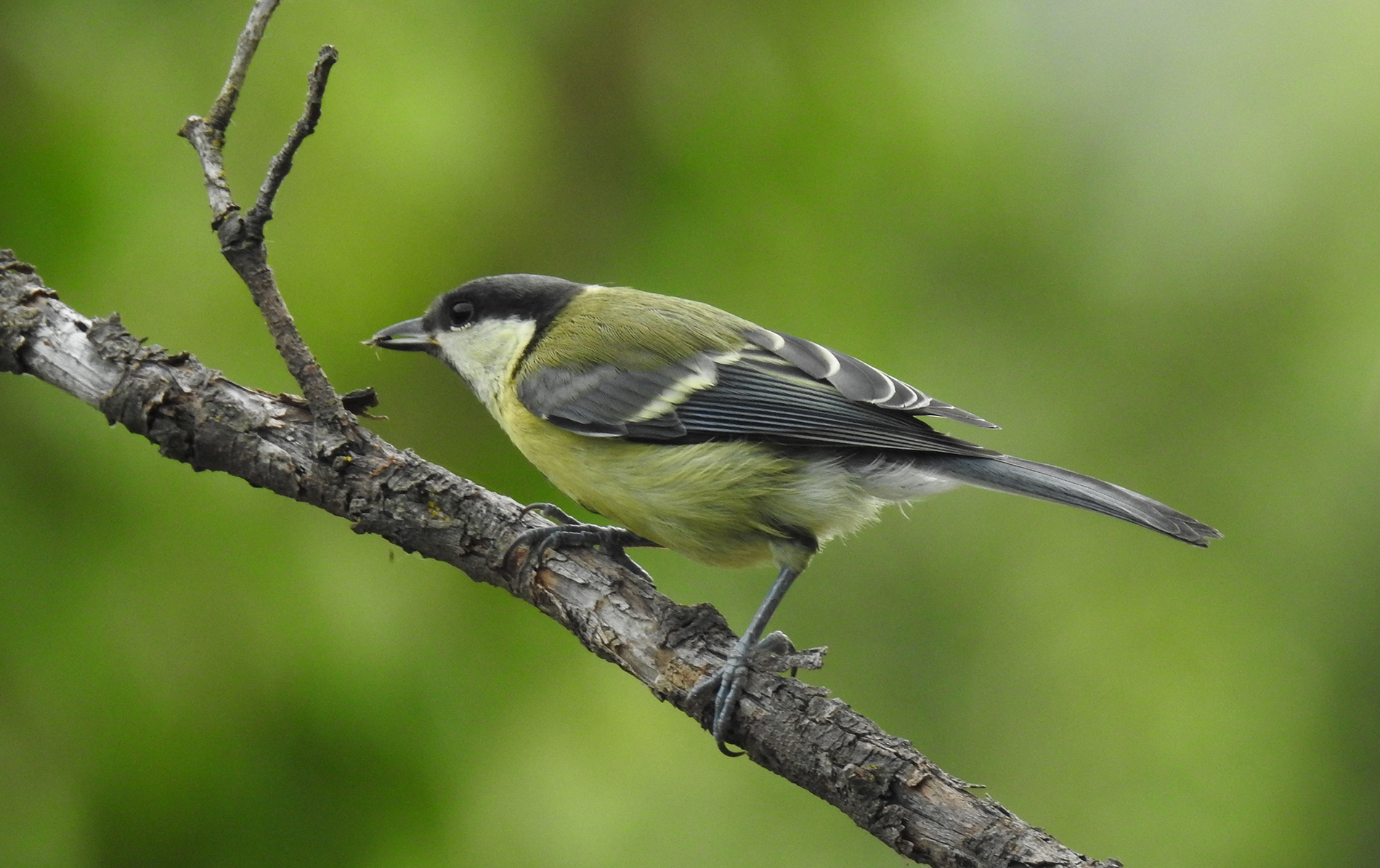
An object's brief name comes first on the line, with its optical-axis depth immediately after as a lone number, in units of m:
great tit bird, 4.30
